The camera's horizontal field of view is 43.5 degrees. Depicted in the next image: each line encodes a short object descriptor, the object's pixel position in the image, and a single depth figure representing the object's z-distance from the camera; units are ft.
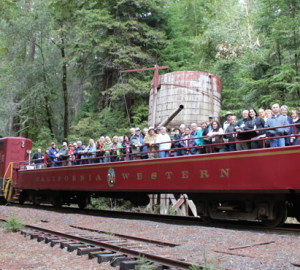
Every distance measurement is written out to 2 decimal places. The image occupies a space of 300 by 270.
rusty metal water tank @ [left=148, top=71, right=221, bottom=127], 56.80
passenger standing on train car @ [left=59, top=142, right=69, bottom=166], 46.68
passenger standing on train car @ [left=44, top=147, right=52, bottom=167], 50.03
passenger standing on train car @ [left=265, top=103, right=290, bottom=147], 24.63
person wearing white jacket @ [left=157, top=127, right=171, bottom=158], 33.12
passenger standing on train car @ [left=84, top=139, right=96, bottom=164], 41.68
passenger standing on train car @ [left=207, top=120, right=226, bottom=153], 28.30
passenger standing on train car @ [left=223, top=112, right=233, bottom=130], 29.58
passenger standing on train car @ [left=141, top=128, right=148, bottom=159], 35.20
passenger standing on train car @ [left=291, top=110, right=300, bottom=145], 24.03
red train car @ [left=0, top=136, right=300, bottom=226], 24.35
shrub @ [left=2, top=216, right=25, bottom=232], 29.30
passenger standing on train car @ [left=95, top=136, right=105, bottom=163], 40.50
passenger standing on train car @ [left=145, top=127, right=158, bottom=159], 34.91
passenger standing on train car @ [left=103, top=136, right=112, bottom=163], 39.40
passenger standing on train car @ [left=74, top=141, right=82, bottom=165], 43.57
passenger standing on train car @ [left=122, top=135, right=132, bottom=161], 36.27
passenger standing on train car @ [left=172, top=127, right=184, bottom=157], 32.08
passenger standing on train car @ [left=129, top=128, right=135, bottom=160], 37.11
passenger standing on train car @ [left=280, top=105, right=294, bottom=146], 24.95
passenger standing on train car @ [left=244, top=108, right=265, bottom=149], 26.17
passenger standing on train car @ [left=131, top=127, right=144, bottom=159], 35.86
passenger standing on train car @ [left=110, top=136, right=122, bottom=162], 38.78
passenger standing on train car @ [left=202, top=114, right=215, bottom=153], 29.80
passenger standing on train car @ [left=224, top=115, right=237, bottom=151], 27.89
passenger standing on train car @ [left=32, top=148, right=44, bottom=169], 53.21
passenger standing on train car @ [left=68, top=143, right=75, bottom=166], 45.18
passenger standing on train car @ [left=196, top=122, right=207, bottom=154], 29.74
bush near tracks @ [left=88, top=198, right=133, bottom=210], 61.77
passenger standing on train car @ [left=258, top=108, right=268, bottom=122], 28.25
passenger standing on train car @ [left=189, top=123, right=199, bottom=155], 30.74
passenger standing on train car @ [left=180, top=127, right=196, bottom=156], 30.99
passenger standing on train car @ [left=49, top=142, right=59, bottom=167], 49.52
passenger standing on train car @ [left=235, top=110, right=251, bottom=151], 26.73
